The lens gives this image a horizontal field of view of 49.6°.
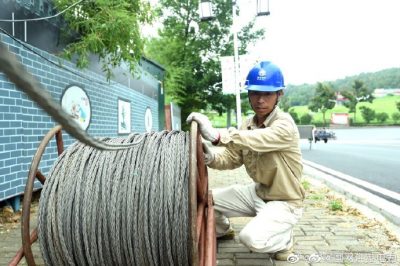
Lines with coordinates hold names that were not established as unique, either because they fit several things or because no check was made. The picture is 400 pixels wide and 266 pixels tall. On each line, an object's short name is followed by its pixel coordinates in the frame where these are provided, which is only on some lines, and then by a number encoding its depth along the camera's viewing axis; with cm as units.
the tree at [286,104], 9434
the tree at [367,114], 8800
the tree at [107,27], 625
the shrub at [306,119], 9294
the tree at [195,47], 2948
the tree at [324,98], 8944
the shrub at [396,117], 8561
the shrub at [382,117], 8738
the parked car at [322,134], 3358
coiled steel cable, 259
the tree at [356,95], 9335
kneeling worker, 336
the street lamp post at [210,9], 1207
